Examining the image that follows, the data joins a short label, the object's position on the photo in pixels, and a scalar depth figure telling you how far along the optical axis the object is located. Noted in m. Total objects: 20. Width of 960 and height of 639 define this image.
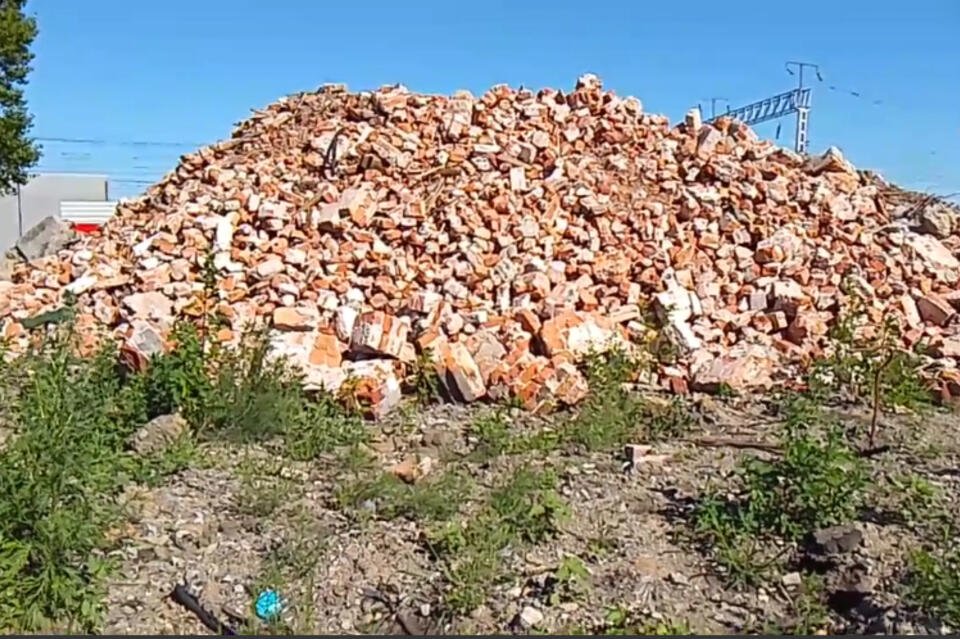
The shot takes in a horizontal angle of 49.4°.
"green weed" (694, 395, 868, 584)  3.88
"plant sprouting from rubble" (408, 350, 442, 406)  6.21
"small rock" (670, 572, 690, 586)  3.66
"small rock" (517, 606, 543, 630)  3.35
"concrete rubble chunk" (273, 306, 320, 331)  6.71
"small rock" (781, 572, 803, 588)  3.61
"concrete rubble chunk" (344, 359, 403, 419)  5.95
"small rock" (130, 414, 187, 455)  5.02
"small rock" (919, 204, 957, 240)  8.20
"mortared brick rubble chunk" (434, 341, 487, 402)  6.12
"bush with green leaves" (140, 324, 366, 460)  5.37
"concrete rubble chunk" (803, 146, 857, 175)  8.91
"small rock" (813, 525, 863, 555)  3.74
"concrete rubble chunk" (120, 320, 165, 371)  6.16
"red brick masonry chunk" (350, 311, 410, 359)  6.47
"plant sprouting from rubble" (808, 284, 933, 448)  5.93
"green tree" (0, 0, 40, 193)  15.95
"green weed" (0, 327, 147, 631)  3.38
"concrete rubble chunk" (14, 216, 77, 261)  9.97
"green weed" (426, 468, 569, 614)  3.56
